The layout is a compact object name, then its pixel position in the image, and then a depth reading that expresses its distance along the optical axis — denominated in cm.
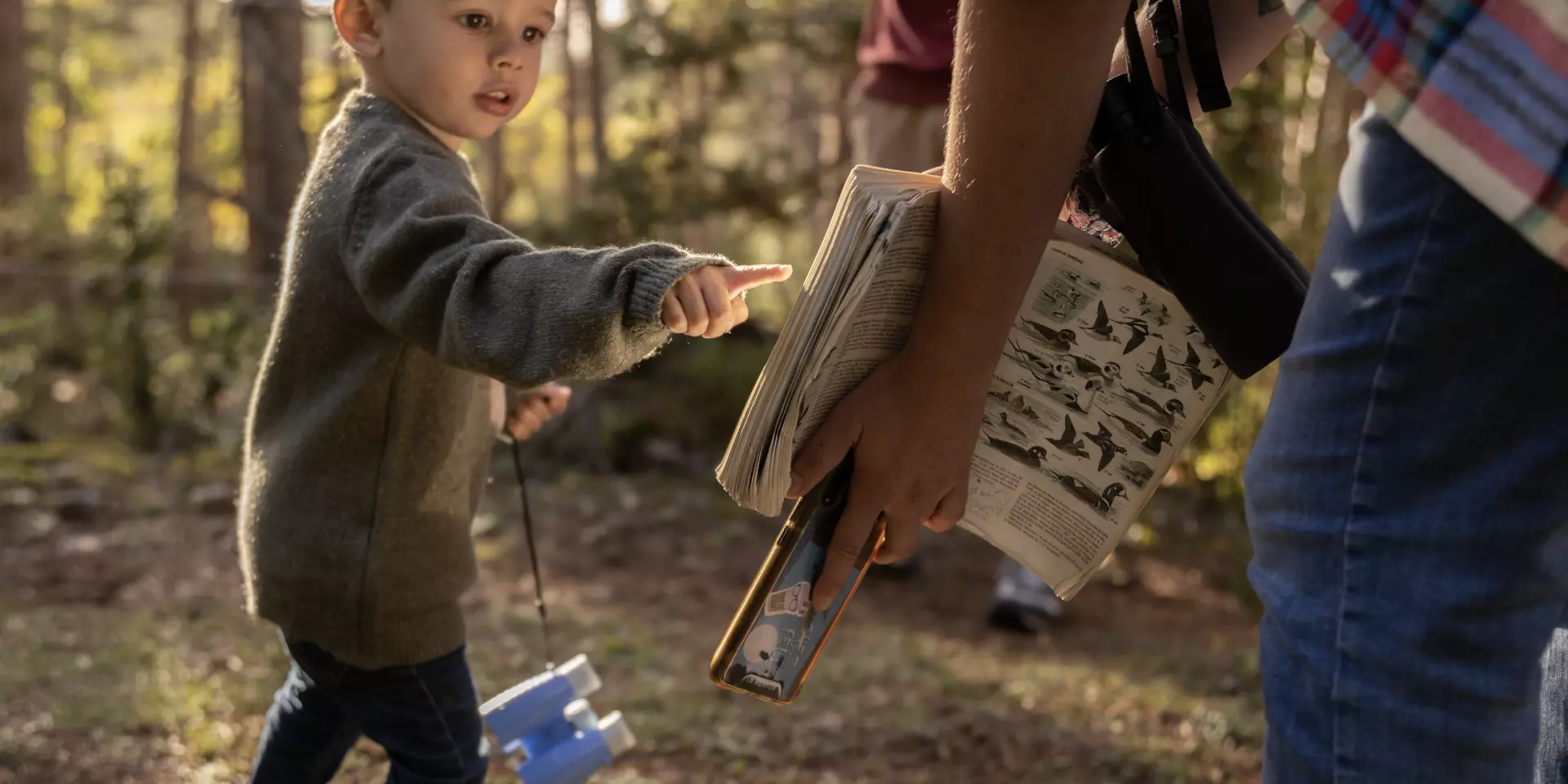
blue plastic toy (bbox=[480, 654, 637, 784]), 198
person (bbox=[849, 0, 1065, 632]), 346
